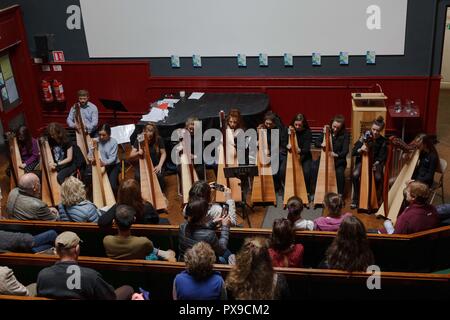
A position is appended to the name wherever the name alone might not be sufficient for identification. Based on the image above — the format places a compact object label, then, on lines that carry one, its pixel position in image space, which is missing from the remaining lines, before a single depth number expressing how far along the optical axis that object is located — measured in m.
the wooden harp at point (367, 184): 5.78
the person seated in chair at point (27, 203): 4.81
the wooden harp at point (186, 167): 6.16
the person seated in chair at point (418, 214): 4.32
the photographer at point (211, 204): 4.43
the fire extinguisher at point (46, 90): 8.49
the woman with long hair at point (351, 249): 3.64
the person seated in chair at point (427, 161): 5.41
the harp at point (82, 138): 6.90
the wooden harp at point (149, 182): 6.07
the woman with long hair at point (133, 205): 4.42
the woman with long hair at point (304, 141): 6.26
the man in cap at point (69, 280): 3.53
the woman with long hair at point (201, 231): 4.03
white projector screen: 7.24
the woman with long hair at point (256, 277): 3.36
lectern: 6.95
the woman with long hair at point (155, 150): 6.29
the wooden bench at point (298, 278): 3.58
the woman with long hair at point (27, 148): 6.48
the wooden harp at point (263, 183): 6.11
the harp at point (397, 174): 5.37
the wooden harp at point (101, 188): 6.21
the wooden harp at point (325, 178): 5.97
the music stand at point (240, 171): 5.25
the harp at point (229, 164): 6.15
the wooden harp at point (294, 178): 6.07
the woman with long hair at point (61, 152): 6.43
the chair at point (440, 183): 5.57
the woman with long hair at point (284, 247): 3.76
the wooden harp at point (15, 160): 6.31
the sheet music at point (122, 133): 7.37
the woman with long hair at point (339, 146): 6.14
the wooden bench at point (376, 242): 4.11
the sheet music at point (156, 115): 7.08
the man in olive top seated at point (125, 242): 4.01
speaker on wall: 8.20
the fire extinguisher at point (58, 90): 8.48
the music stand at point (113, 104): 7.34
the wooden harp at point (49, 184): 6.33
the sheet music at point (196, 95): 7.78
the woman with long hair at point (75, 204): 4.77
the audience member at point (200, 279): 3.38
